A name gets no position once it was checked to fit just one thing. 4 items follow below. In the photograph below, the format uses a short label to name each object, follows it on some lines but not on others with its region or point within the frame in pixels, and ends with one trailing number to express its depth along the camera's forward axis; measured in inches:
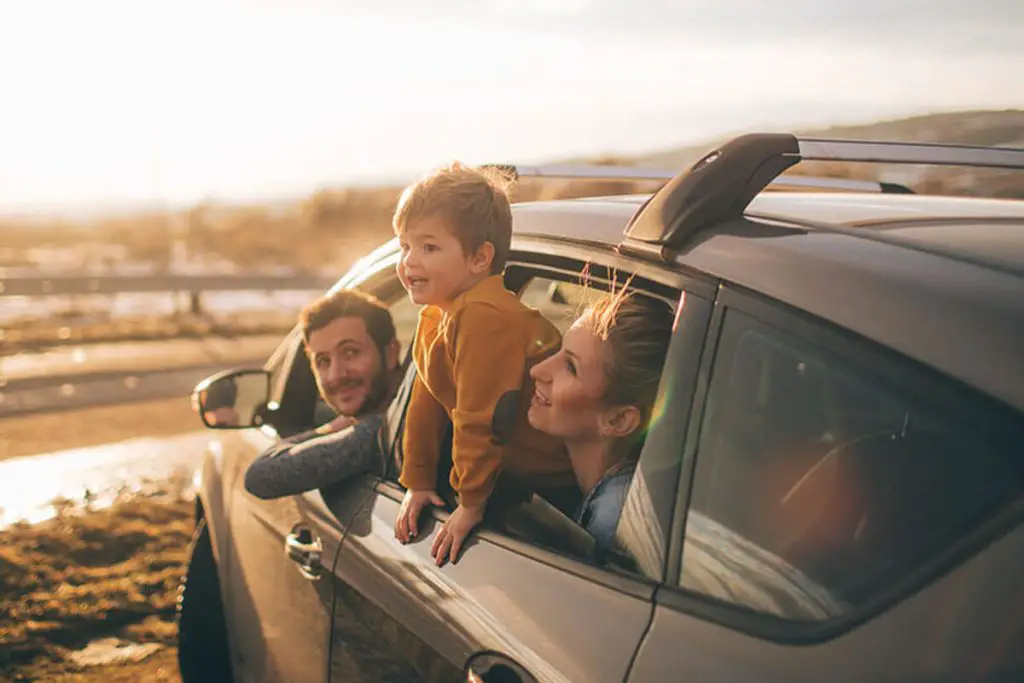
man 113.8
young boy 93.0
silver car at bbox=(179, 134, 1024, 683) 53.3
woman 85.8
